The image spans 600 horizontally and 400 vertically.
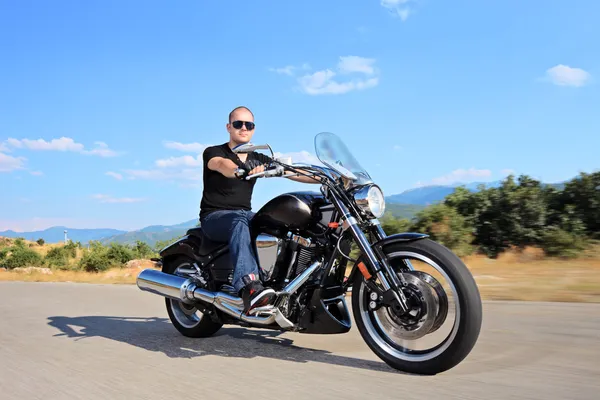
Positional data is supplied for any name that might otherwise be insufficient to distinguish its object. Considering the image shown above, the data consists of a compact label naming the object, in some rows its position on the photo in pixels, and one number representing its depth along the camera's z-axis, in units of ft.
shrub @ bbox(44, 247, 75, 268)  124.13
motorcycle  11.75
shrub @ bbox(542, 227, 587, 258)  35.76
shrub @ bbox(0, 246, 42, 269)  137.18
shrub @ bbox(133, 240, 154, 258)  122.40
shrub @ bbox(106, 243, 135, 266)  110.89
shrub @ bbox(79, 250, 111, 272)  102.32
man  14.23
